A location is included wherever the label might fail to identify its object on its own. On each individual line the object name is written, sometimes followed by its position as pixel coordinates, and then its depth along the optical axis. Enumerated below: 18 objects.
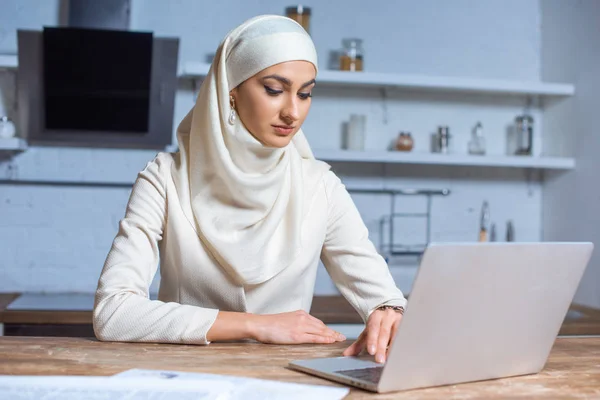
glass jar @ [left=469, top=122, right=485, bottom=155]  3.56
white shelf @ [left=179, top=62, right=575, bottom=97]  3.27
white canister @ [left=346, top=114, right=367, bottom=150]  3.42
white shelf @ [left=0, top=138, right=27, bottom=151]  3.06
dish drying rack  3.57
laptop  0.94
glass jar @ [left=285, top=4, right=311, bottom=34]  3.31
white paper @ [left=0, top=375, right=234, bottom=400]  0.90
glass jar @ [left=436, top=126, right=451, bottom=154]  3.50
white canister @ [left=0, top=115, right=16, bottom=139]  3.10
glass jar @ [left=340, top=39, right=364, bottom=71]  3.36
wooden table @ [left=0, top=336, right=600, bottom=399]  1.02
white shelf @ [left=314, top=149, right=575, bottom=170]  3.30
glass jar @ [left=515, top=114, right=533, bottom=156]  3.59
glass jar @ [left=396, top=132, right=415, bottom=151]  3.44
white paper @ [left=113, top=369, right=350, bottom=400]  0.93
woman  1.56
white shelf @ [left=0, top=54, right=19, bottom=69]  3.07
